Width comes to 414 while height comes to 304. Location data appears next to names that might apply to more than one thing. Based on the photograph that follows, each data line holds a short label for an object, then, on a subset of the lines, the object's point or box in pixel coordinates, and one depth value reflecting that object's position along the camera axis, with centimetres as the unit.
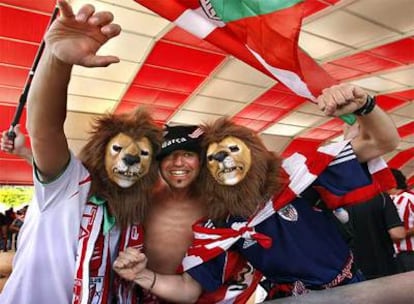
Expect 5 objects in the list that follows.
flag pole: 120
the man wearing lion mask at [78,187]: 108
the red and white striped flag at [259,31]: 141
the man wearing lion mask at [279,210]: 144
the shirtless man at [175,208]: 153
